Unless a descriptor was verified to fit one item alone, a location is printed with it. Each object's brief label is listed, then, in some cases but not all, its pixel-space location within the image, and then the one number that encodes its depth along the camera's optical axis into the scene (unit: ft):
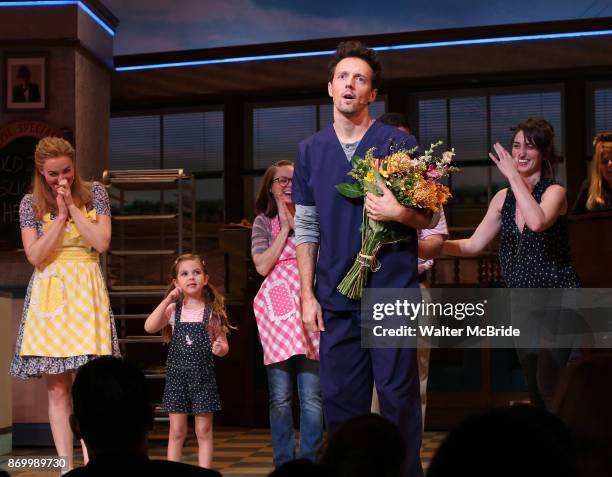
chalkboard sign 27.09
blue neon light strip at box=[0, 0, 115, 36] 26.50
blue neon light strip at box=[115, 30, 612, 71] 34.05
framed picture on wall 26.45
